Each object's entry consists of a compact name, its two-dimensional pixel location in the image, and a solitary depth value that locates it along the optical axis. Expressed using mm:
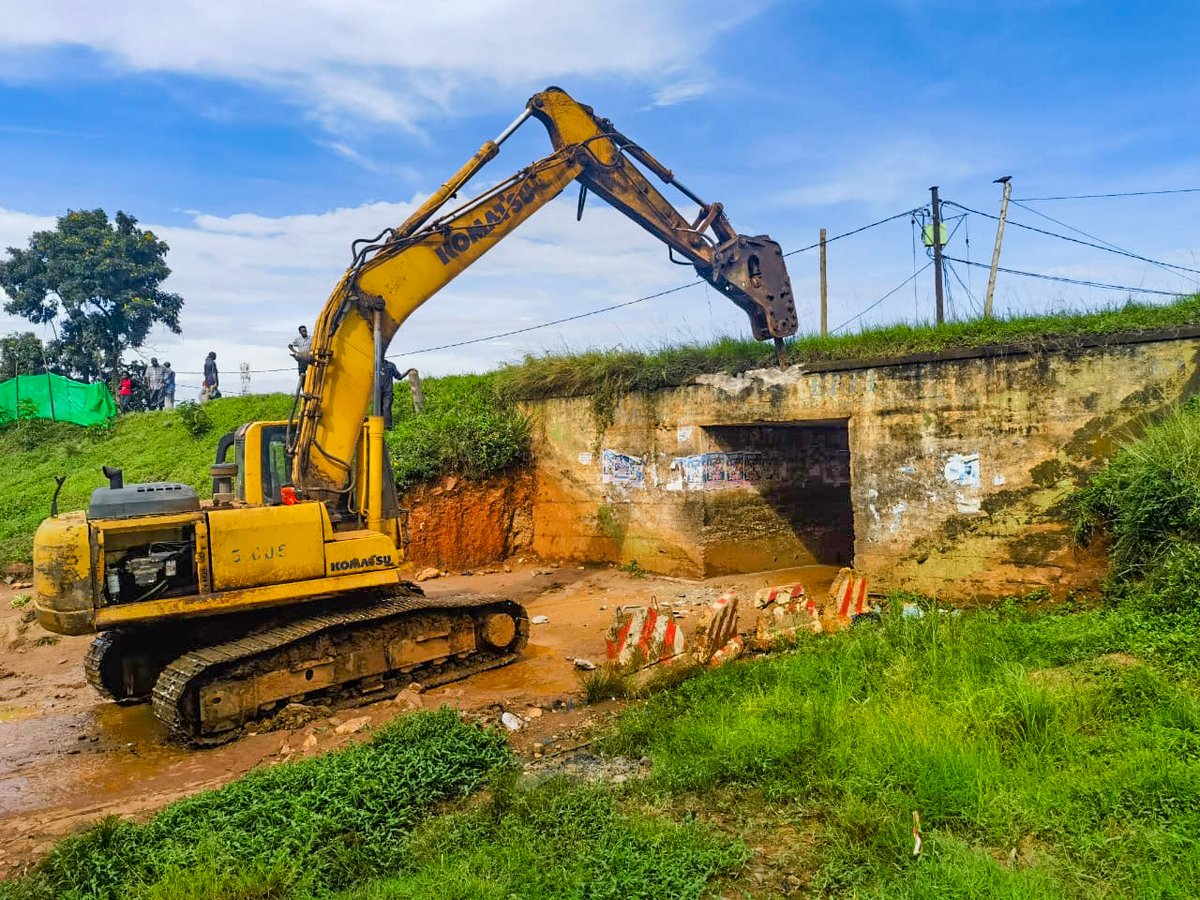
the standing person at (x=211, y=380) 20547
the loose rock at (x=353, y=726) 6410
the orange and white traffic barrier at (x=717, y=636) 7078
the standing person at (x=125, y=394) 22062
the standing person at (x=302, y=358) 7342
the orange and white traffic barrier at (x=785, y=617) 7496
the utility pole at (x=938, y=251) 12523
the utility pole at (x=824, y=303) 13233
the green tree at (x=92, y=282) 24469
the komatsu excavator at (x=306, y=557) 6391
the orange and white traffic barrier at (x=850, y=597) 8281
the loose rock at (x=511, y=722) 6320
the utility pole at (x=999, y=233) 12117
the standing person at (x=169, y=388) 22203
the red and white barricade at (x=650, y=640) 7203
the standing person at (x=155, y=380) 22109
